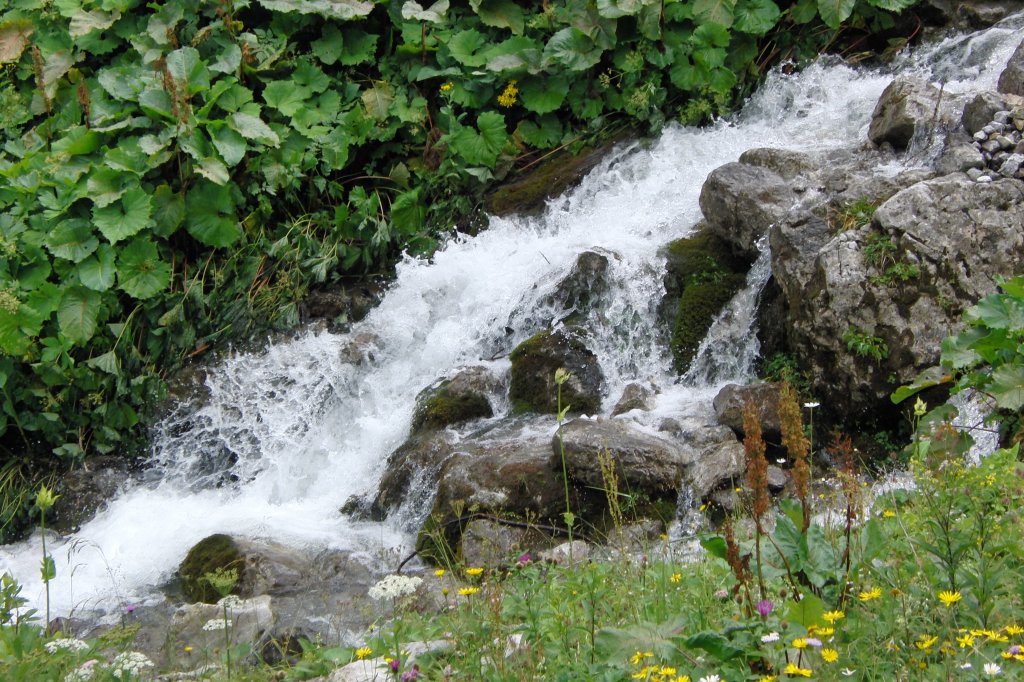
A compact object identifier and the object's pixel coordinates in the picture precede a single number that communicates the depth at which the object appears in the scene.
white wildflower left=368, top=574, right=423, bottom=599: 4.78
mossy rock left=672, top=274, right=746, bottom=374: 11.82
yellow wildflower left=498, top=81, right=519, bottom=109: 16.02
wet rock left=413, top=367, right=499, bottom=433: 11.85
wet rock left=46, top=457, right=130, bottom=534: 12.56
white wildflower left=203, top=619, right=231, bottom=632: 5.23
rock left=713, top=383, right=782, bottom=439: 10.02
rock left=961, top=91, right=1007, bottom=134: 11.36
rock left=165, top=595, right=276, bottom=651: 6.93
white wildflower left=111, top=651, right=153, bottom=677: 4.69
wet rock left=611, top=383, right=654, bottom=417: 11.16
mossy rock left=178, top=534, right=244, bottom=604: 9.80
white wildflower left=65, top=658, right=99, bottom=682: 4.71
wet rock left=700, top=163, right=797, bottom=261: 11.90
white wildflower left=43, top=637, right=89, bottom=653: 4.96
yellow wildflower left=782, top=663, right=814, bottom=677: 3.62
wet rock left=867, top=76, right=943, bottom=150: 12.31
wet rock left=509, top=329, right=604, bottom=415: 11.54
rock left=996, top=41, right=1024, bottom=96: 12.67
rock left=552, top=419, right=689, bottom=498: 9.75
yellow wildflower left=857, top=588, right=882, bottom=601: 4.13
